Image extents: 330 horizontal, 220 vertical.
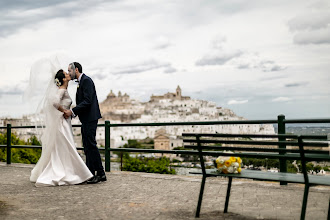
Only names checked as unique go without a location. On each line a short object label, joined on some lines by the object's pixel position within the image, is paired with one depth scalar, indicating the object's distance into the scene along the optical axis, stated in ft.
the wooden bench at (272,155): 13.55
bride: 25.52
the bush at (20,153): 93.29
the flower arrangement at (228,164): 16.21
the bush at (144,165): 111.45
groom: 25.57
